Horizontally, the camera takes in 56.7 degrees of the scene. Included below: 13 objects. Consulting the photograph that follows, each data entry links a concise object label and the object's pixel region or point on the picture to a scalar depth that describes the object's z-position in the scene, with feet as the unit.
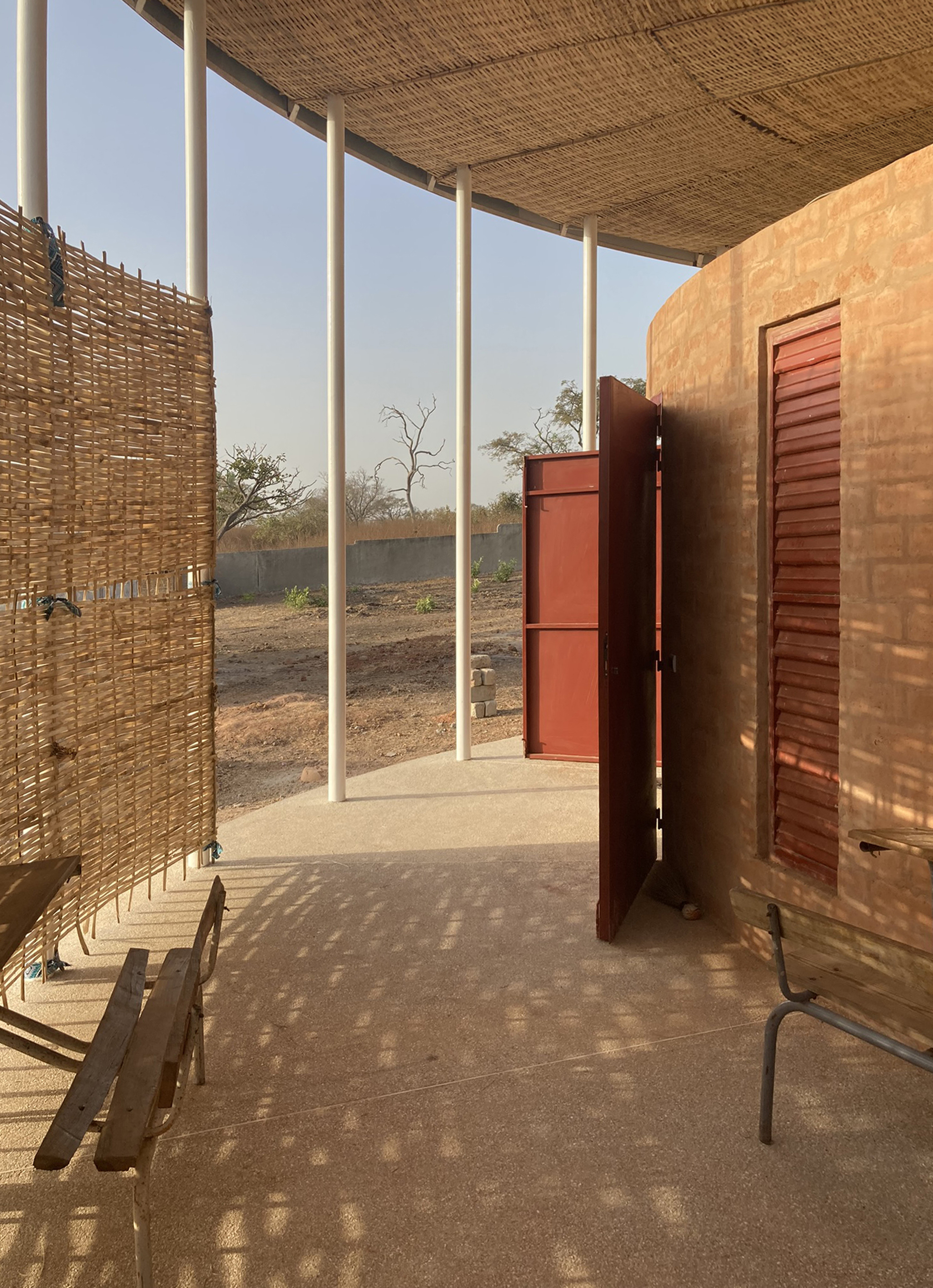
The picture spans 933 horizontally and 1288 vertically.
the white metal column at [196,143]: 15.30
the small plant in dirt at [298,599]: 68.69
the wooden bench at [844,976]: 7.26
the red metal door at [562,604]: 24.02
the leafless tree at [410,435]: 95.55
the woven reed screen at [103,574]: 10.80
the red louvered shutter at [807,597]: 11.47
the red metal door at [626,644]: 12.86
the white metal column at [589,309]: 25.50
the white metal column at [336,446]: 19.40
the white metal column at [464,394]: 22.44
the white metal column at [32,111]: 11.34
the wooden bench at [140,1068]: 5.96
